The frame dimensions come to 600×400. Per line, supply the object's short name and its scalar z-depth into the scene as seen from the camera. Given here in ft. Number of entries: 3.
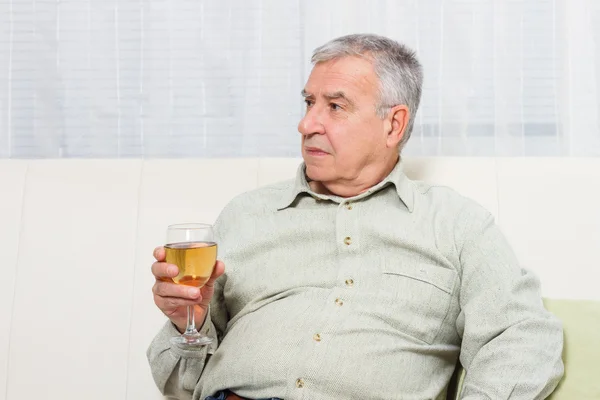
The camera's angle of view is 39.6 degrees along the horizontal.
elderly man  5.59
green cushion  5.54
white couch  6.64
